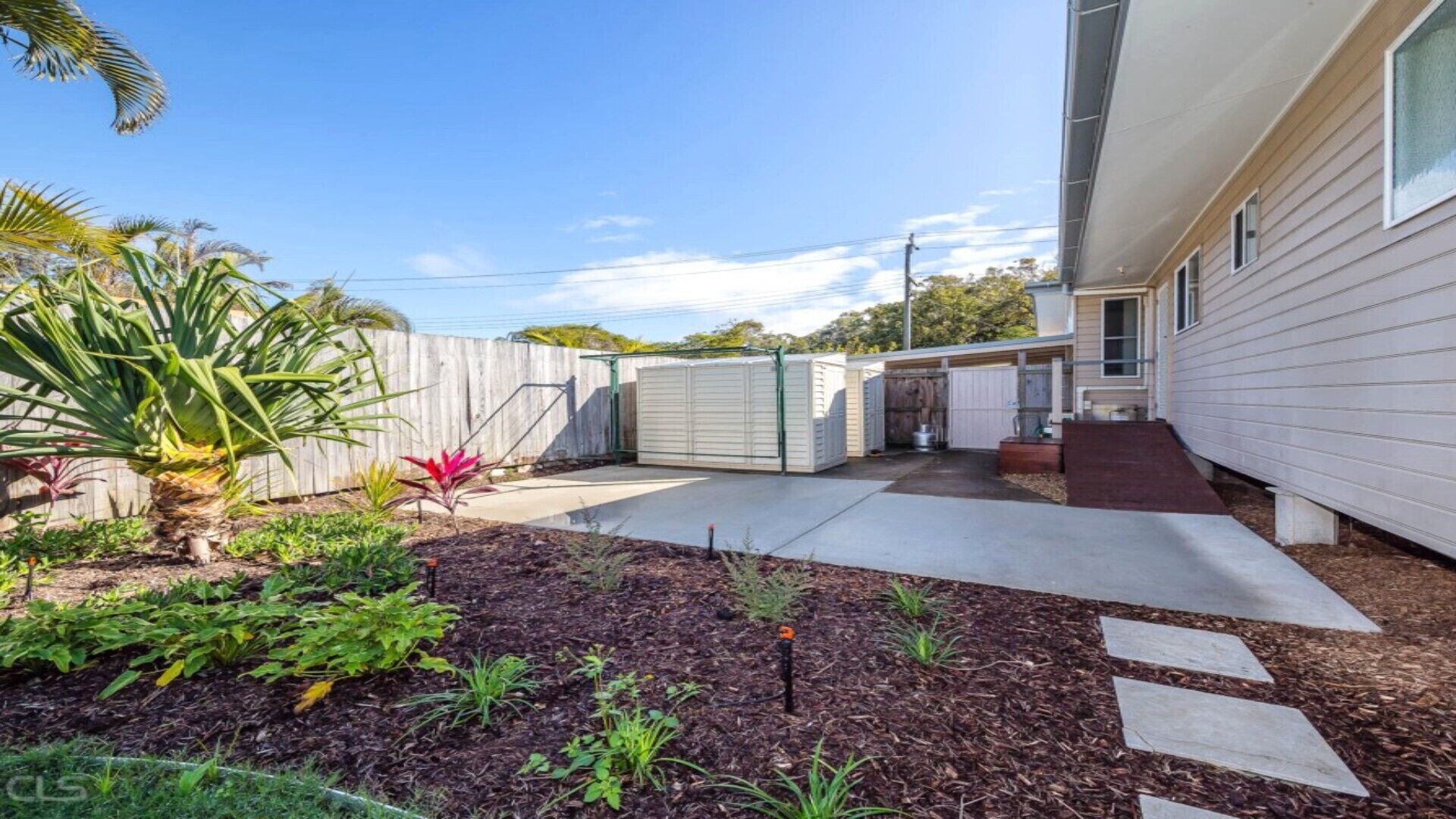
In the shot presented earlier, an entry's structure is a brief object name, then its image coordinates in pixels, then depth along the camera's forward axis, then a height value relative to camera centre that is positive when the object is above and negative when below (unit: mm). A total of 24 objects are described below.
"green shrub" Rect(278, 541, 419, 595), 2791 -887
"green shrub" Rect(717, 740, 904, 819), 1306 -988
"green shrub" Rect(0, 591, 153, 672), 1915 -803
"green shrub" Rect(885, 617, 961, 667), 2111 -1005
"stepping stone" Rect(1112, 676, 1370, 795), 1550 -1060
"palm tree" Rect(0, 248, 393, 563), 2672 +109
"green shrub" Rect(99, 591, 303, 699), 1949 -830
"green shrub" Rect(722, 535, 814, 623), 2488 -921
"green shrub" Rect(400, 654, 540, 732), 1775 -971
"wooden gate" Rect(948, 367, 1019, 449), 10891 -408
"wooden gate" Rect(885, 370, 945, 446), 11586 -345
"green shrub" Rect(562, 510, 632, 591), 2924 -927
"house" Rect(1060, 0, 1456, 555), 2537 +1084
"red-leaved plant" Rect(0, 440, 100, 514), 3879 -489
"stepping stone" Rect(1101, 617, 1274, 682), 2160 -1078
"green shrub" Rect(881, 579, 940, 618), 2568 -1000
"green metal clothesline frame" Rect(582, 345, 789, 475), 9039 -100
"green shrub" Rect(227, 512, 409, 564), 3380 -872
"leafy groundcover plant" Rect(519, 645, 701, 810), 1457 -979
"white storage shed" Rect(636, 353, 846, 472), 7941 -335
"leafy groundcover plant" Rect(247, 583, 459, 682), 1884 -823
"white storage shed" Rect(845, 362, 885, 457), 9820 -333
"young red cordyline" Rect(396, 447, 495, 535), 4270 -627
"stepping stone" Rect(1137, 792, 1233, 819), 1377 -1043
